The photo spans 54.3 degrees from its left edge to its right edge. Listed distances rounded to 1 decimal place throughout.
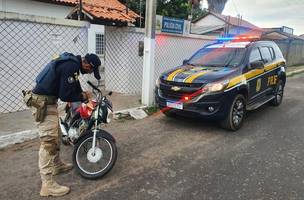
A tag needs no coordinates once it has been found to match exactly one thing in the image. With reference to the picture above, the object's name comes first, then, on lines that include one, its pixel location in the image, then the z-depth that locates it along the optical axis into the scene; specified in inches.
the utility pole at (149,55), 274.5
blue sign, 321.1
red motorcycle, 150.8
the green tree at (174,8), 721.6
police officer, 132.2
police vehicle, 212.2
